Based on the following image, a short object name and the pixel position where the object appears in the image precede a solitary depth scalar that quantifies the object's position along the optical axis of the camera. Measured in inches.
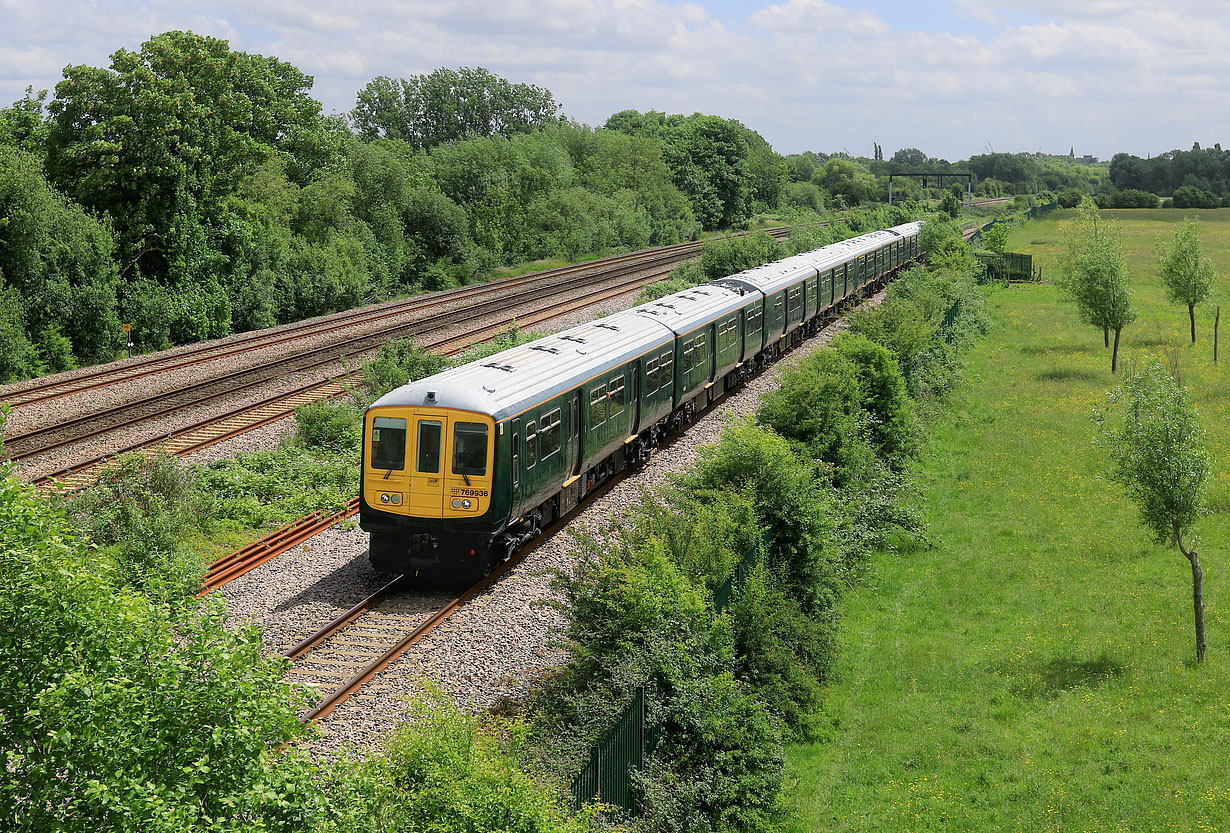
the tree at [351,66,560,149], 4916.3
